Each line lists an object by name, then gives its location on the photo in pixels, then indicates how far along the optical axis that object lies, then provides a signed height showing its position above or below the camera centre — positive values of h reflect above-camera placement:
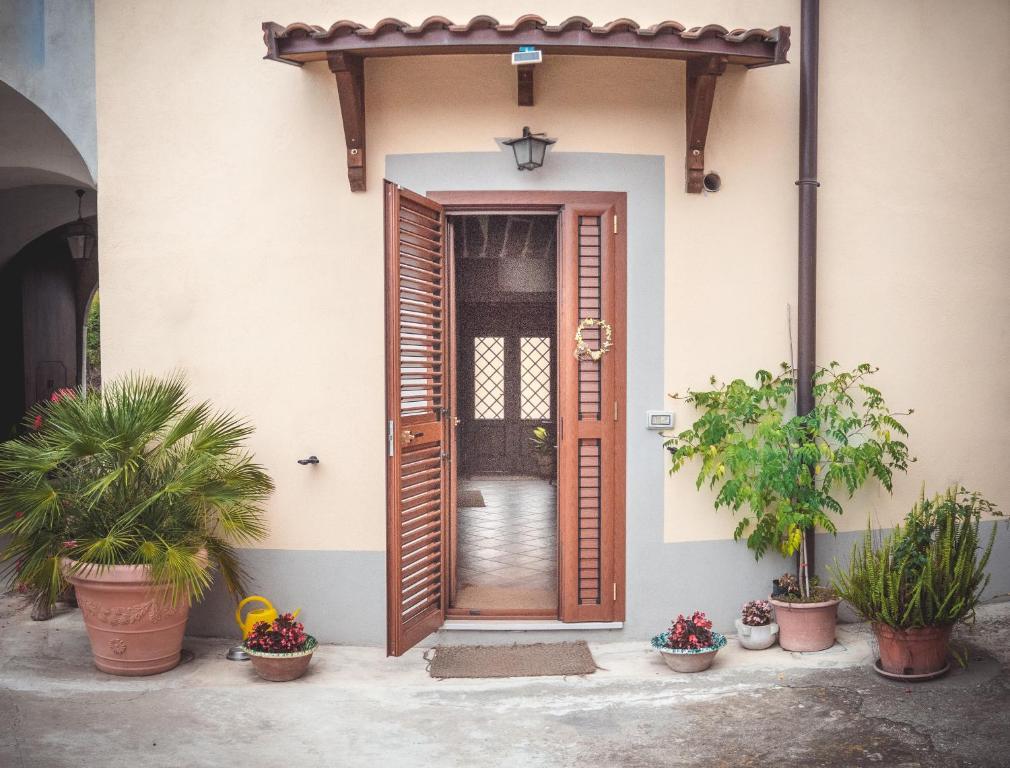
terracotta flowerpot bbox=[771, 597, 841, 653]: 4.64 -1.34
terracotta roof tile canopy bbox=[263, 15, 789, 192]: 4.33 +1.63
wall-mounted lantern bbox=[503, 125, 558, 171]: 4.75 +1.19
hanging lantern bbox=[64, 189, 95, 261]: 7.93 +1.18
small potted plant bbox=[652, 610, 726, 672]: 4.42 -1.38
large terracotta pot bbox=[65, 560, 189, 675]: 4.37 -1.25
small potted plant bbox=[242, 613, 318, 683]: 4.35 -1.39
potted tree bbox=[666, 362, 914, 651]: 4.61 -0.47
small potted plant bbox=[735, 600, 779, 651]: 4.71 -1.37
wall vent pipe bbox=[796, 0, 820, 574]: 4.89 +0.89
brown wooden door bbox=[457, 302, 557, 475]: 12.50 -0.18
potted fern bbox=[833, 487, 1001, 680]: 4.10 -1.03
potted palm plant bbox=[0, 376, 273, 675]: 4.34 -0.73
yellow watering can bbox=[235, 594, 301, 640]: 4.65 -1.31
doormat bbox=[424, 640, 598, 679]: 4.50 -1.53
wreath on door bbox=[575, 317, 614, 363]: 4.94 +0.16
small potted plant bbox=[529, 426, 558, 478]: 11.77 -1.09
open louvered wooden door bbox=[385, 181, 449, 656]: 4.27 -0.23
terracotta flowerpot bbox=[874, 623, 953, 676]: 4.14 -1.31
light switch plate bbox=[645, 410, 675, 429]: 4.92 -0.28
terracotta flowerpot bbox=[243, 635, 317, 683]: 4.34 -1.45
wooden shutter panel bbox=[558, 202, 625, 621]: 4.93 -0.36
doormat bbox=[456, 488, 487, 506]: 9.78 -1.47
